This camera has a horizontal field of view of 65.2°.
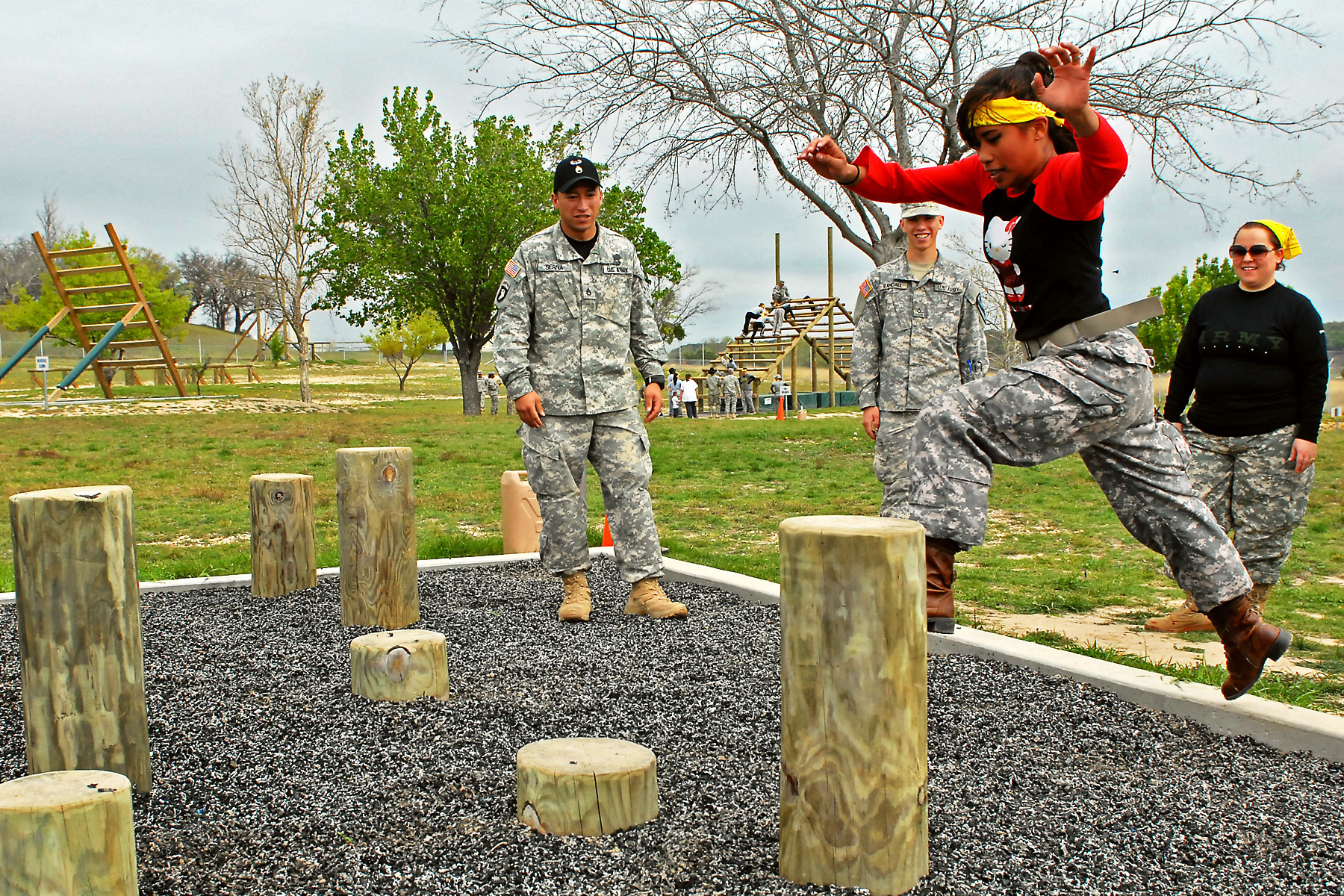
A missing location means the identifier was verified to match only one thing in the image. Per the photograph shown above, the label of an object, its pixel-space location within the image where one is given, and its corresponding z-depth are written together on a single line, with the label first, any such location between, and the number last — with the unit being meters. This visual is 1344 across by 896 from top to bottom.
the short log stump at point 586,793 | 2.35
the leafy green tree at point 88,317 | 39.28
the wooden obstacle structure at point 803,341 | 33.41
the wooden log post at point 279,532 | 5.06
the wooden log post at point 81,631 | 2.46
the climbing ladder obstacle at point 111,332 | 19.83
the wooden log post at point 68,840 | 1.76
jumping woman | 2.88
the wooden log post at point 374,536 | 4.43
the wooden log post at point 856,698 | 1.92
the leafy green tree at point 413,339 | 52.22
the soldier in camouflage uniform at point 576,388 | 4.77
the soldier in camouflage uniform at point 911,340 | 5.39
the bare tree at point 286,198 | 27.20
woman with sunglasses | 4.67
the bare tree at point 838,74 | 12.28
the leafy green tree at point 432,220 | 29.41
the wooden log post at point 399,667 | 3.32
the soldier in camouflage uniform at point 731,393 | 31.20
